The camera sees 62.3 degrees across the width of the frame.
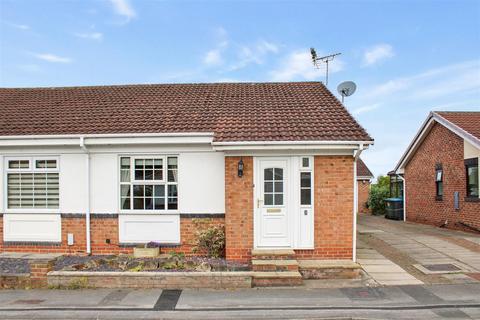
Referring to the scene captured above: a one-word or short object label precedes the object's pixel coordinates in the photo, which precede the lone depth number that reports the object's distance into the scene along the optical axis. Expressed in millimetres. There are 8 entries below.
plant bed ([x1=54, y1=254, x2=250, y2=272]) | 7988
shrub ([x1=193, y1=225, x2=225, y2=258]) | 9156
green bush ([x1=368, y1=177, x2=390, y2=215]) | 27000
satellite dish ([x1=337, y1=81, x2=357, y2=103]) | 13109
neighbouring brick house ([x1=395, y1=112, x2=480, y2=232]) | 14766
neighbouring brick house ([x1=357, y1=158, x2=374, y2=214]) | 29080
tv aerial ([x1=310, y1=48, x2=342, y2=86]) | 15883
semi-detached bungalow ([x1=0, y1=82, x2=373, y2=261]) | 8766
